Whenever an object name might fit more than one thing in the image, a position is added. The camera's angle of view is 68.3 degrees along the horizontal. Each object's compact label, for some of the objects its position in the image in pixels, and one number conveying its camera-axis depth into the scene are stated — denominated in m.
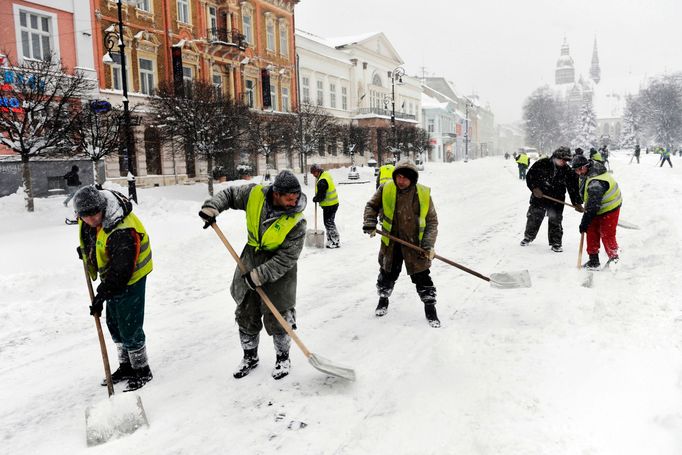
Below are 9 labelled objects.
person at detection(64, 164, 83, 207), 15.19
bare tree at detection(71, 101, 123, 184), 13.36
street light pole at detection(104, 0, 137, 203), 13.59
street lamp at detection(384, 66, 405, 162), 28.77
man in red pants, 6.62
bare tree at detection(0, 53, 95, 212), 11.72
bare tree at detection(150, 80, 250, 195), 15.98
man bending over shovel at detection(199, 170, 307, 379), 3.72
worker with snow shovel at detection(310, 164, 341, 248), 8.80
